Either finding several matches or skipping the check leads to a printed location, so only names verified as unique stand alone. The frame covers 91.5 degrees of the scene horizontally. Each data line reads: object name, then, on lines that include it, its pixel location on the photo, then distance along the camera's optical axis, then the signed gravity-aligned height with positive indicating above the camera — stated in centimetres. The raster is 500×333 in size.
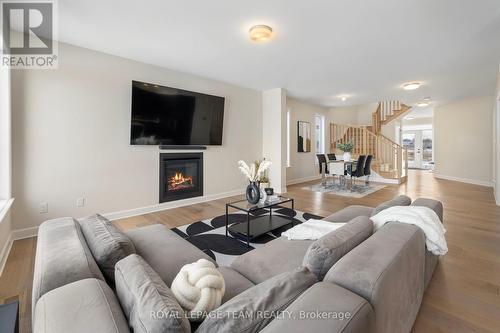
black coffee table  287 -79
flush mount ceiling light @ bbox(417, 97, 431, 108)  691 +184
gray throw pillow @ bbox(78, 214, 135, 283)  115 -40
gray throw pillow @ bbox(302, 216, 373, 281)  117 -43
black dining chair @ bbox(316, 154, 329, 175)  681 +10
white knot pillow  84 -45
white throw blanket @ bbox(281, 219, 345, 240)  192 -55
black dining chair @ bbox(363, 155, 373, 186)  677 -7
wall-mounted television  388 +85
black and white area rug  264 -91
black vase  303 -36
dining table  632 -12
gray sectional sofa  73 -46
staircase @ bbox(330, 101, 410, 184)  765 +73
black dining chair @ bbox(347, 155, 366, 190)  644 -15
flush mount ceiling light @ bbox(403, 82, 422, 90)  517 +169
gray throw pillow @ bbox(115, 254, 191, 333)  66 -42
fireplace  437 -22
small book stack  313 -46
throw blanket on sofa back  160 -40
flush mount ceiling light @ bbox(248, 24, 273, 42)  279 +153
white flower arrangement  298 -9
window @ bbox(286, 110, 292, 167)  694 +76
